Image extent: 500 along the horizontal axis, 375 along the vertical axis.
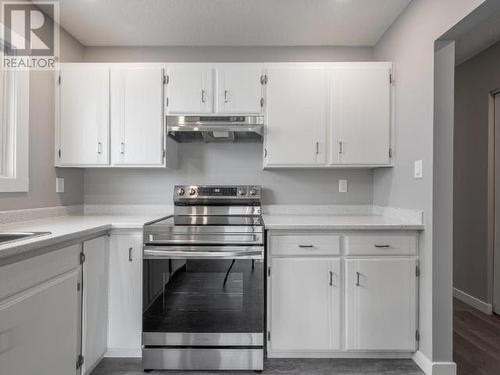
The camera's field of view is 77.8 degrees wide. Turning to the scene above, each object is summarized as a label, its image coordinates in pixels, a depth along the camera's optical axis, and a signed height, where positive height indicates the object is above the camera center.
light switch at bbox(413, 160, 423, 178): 2.01 +0.11
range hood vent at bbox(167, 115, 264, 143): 2.24 +0.45
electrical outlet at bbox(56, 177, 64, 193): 2.46 +0.00
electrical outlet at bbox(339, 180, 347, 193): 2.77 +0.02
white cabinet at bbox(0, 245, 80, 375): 1.23 -0.59
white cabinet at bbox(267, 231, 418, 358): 2.04 -0.69
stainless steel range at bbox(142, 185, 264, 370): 1.94 -0.71
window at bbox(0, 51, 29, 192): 2.02 +0.38
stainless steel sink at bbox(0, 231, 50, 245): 1.64 -0.27
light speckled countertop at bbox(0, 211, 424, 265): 1.33 -0.25
